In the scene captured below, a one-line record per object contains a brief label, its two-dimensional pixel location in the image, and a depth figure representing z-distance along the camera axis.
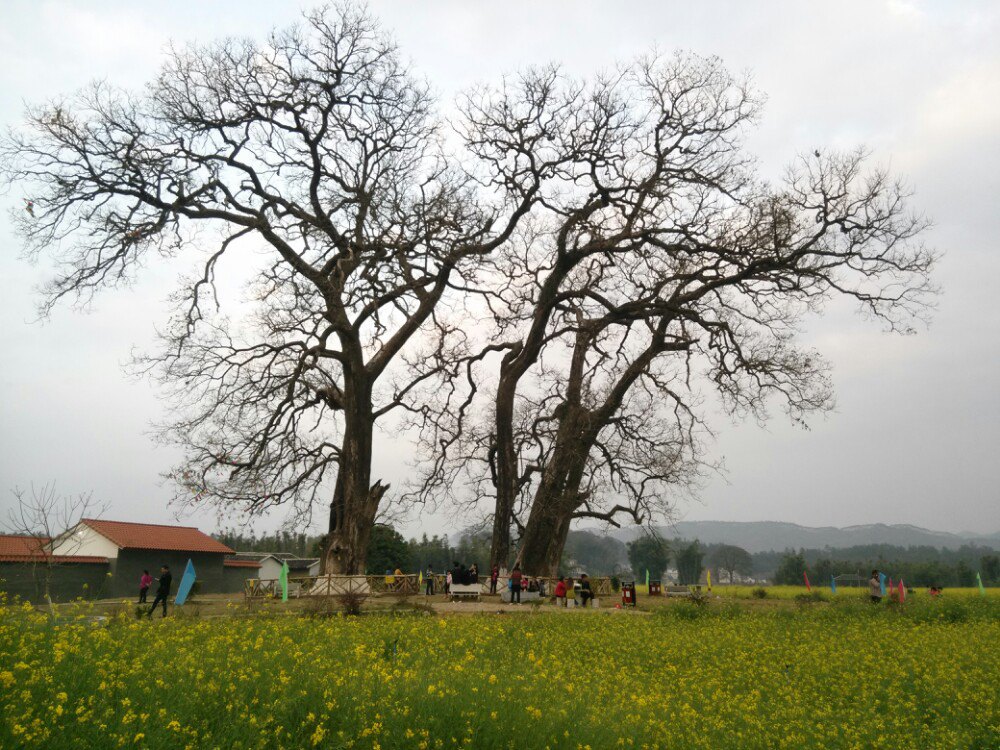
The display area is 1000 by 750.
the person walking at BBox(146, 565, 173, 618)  17.56
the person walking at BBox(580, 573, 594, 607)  21.84
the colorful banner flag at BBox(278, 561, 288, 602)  19.88
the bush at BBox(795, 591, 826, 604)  26.91
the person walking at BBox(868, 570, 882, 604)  22.05
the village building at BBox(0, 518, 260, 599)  32.50
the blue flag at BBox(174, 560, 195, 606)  19.36
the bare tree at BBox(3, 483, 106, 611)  11.03
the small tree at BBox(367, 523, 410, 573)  50.88
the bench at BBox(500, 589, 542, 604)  21.56
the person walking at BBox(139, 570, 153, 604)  21.50
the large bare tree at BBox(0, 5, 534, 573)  20.02
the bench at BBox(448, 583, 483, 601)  22.50
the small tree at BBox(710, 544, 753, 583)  182.38
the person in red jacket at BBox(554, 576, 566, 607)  21.42
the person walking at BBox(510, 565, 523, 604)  21.34
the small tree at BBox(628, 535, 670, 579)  99.44
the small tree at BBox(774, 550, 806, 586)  87.04
